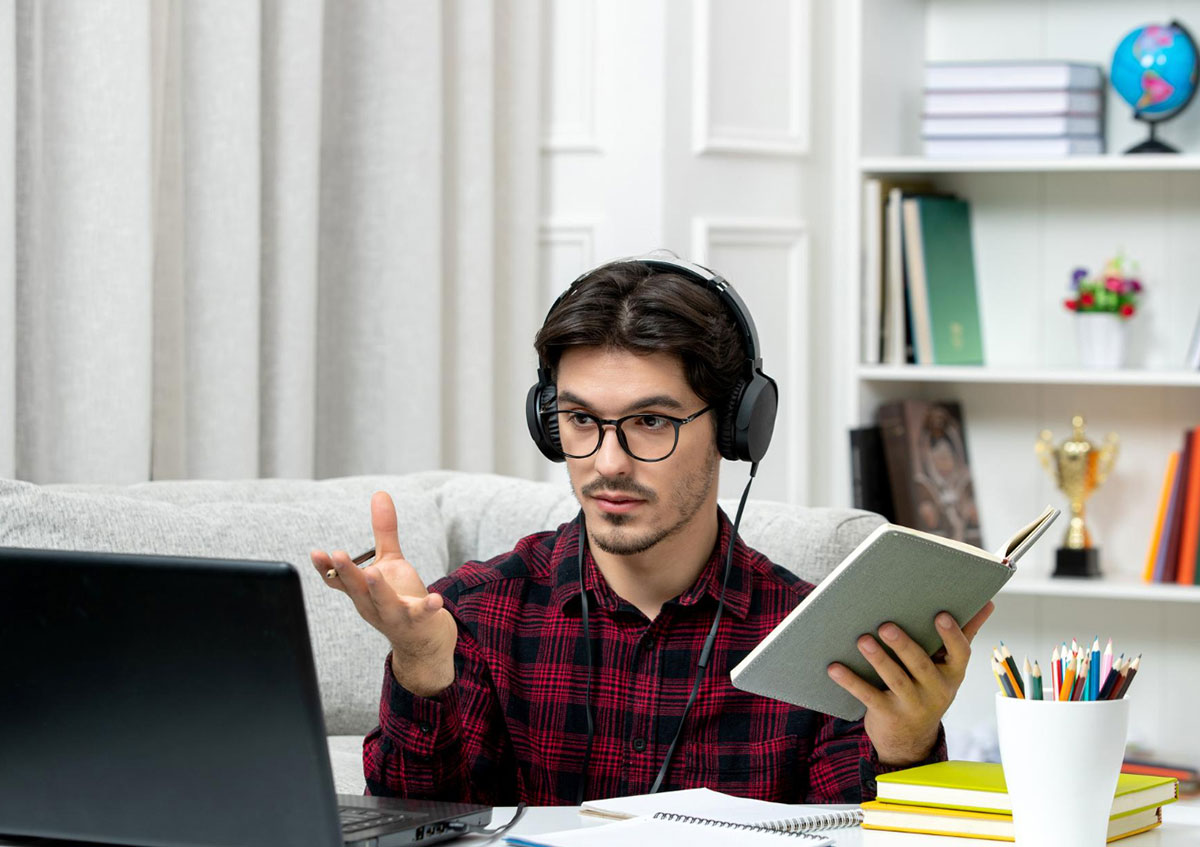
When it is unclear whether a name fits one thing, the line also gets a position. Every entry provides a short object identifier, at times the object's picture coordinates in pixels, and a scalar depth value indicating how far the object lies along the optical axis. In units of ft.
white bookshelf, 15.55
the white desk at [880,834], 10.63
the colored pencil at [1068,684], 9.84
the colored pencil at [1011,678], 9.94
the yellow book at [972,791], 10.64
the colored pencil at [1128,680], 9.85
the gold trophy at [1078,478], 15.41
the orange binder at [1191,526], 15.15
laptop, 8.97
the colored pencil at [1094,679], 9.87
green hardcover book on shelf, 15.48
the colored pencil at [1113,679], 9.81
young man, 11.66
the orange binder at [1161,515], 15.24
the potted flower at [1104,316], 15.39
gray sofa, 12.42
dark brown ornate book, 15.47
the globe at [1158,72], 15.19
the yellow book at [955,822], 10.59
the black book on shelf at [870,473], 15.31
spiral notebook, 9.84
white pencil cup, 9.72
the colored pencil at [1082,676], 9.85
